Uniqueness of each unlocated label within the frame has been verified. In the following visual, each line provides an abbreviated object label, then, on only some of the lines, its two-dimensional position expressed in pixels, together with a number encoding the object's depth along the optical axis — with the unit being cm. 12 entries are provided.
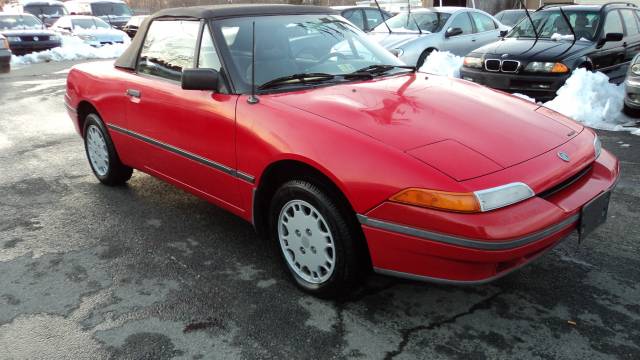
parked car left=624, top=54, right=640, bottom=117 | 649
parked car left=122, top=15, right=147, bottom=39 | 1707
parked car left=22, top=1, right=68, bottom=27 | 2034
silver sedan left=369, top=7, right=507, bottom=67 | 984
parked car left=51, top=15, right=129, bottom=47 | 1755
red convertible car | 242
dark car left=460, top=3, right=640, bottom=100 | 729
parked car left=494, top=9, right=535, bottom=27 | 1520
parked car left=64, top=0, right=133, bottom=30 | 2109
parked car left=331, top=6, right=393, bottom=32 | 1298
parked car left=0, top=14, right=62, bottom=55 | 1524
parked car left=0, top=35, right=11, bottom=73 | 1222
